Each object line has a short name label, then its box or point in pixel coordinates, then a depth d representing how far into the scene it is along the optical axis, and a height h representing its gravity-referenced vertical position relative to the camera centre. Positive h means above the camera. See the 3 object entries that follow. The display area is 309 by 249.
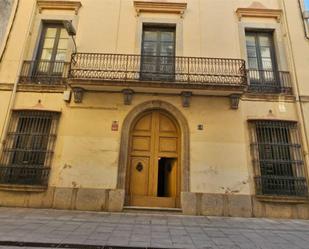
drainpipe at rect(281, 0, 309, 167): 8.20 +3.03
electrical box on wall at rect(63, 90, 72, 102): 8.49 +3.20
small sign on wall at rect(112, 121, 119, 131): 8.38 +2.26
